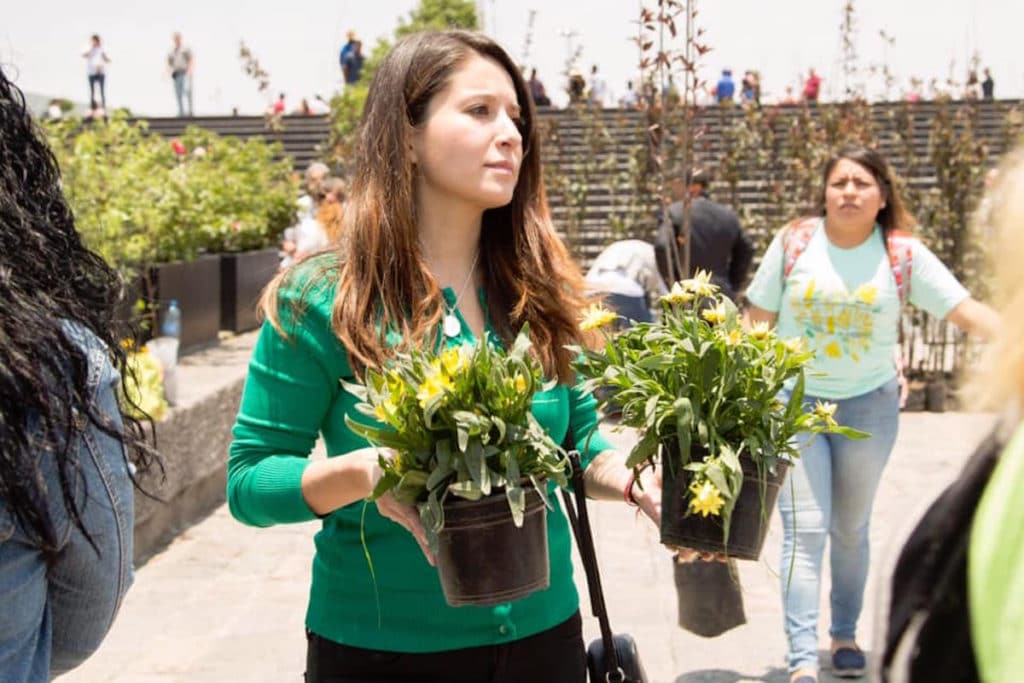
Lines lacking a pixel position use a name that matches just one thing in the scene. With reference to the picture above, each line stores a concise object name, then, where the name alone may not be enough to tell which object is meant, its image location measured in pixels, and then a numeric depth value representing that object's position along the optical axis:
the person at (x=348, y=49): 32.78
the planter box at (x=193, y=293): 10.34
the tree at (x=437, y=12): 53.44
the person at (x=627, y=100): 24.67
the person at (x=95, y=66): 30.36
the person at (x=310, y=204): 12.48
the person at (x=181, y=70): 31.67
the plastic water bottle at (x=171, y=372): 7.00
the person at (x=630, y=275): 9.45
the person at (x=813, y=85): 19.20
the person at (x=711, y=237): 9.19
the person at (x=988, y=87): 16.22
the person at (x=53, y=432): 1.75
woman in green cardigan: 2.39
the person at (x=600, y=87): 26.37
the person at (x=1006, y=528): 1.03
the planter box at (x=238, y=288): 12.82
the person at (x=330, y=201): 11.26
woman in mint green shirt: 4.77
